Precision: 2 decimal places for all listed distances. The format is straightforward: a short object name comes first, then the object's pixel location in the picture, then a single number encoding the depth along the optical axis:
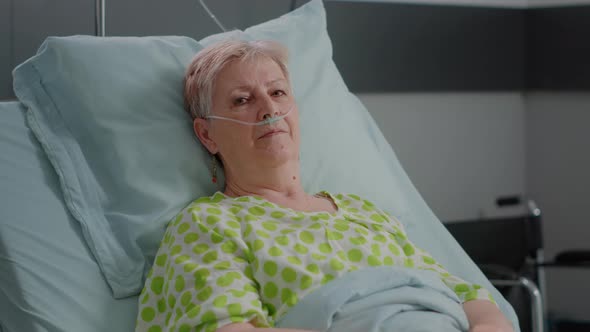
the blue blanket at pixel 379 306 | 1.85
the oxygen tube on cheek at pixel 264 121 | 2.10
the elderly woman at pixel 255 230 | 1.90
